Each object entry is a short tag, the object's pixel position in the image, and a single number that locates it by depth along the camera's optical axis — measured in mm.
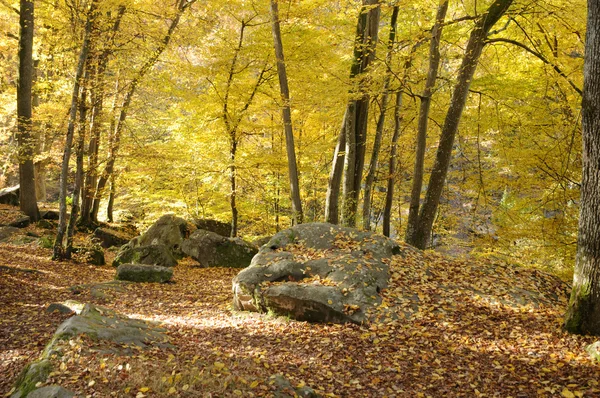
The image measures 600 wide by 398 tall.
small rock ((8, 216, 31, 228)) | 12406
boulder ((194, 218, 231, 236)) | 14266
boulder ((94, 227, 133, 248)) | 13328
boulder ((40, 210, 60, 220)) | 14352
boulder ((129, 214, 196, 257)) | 12203
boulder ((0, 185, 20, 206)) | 15689
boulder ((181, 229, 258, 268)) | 11656
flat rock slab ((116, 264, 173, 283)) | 9039
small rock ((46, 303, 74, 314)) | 5738
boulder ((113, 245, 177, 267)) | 10605
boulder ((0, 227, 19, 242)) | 11257
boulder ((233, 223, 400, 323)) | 6160
